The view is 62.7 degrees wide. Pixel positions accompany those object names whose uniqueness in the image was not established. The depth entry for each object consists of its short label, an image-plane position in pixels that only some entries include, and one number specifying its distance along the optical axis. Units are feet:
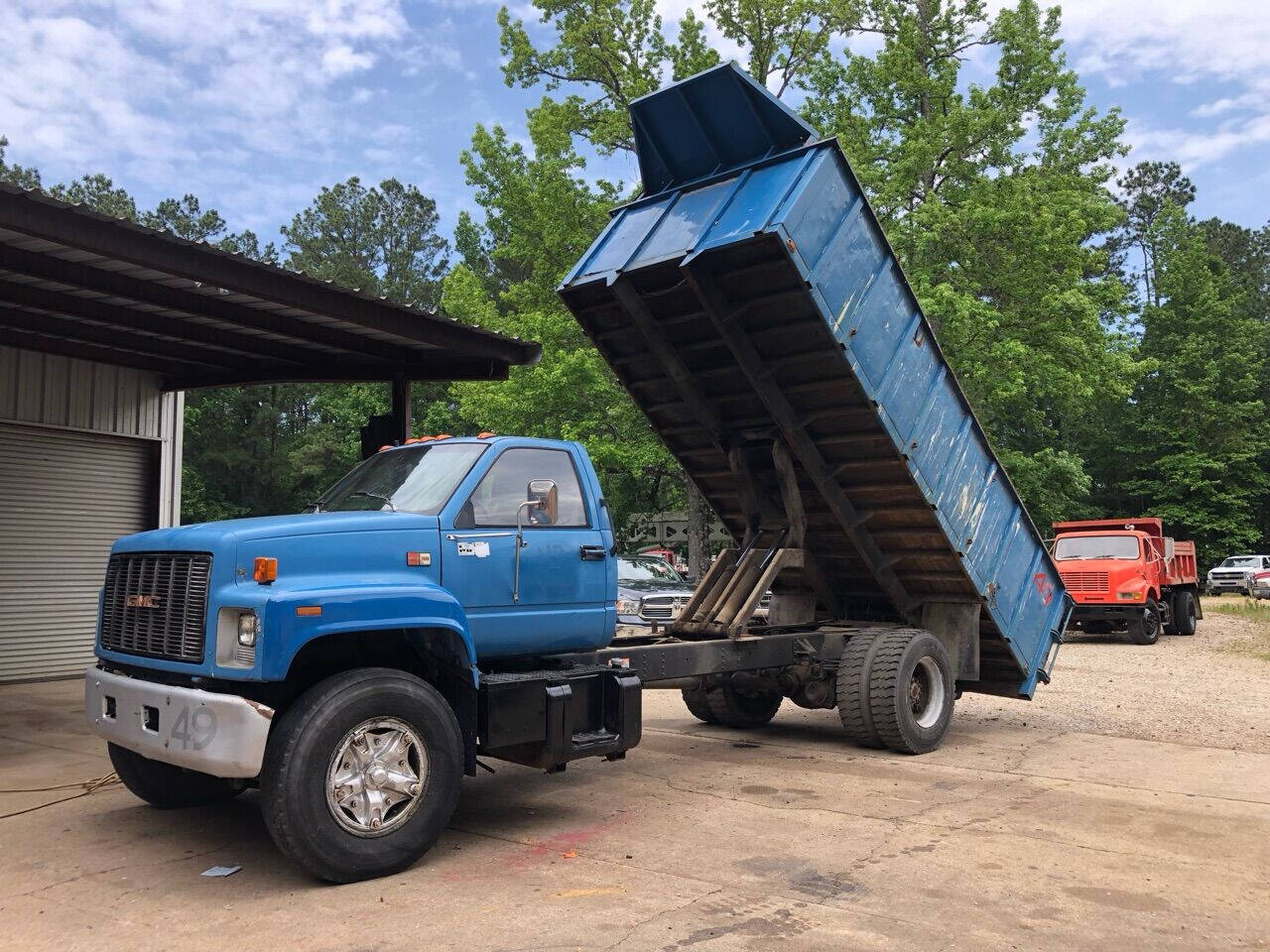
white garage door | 42.55
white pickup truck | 132.26
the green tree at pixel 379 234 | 186.39
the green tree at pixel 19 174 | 161.14
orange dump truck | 65.92
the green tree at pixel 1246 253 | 186.39
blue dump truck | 17.51
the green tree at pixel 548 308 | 83.87
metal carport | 30.14
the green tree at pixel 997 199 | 78.84
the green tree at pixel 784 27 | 87.56
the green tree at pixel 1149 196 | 212.64
